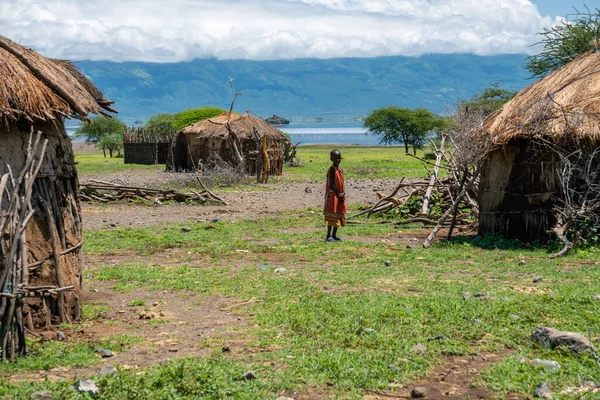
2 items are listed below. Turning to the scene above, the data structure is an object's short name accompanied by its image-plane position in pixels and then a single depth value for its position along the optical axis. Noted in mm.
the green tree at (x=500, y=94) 39275
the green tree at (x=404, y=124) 66250
